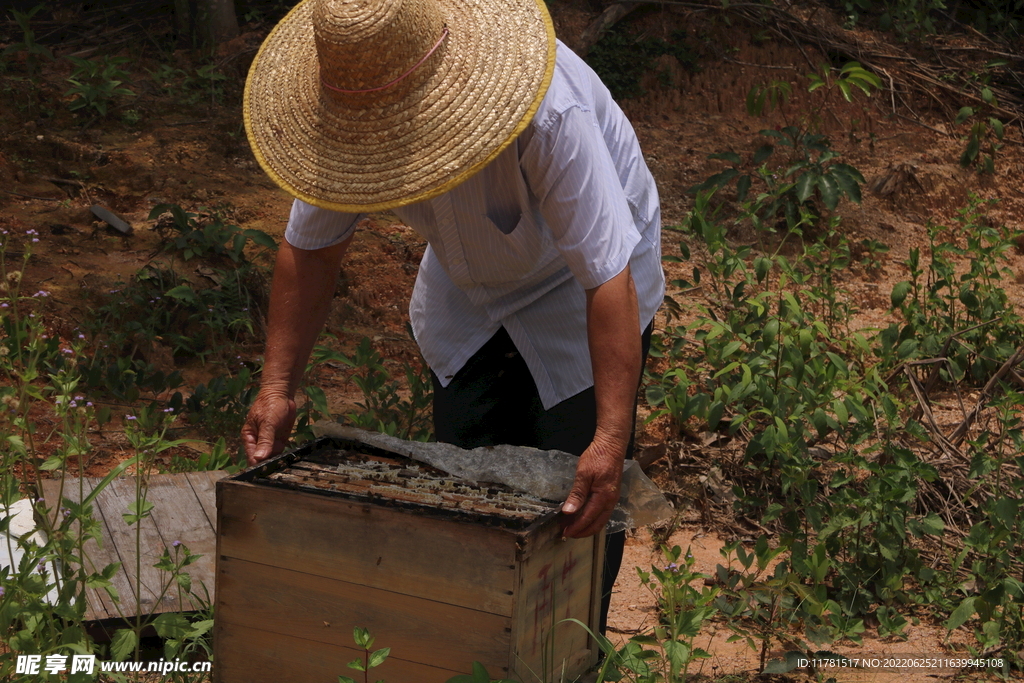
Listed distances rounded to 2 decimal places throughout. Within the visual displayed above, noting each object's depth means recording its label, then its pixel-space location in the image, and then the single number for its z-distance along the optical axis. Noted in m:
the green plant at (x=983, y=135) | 6.93
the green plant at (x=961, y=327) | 4.07
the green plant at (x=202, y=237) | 4.86
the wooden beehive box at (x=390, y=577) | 1.75
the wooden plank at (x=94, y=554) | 2.42
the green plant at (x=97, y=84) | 6.18
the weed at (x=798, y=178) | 5.54
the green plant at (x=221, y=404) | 3.91
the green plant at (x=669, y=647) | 2.01
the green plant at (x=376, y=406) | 3.57
